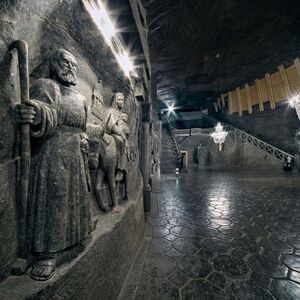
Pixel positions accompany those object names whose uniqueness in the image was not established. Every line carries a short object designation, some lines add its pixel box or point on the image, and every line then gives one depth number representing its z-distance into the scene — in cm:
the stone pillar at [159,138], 1453
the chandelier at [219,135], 1584
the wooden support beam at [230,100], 1923
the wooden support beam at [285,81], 1390
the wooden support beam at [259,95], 1625
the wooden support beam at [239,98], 1822
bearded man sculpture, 138
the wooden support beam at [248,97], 1725
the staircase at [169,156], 1538
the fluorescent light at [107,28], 216
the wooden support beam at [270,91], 1523
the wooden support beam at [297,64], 1258
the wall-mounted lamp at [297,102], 975
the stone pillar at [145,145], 491
